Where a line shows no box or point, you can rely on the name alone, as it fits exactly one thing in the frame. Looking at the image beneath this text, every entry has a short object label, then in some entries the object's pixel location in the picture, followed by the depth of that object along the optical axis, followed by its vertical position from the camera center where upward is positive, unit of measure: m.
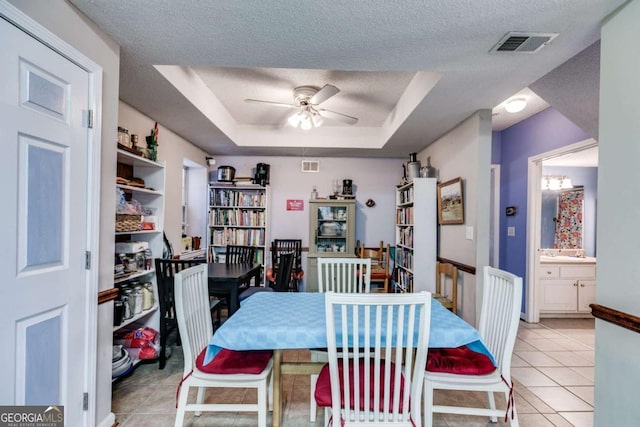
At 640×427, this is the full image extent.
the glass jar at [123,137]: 2.35 +0.58
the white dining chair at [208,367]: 1.57 -0.83
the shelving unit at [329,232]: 4.73 -0.28
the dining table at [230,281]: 2.65 -0.61
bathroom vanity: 3.88 -0.87
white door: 1.22 -0.08
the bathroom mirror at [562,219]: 4.34 -0.01
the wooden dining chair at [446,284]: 3.14 -0.80
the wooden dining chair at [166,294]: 2.49 -0.70
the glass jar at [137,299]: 2.46 -0.73
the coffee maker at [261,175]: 4.77 +0.60
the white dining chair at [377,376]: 1.21 -0.68
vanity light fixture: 4.36 +0.51
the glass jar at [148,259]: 2.69 -0.43
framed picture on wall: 3.16 +0.15
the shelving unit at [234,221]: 4.74 -0.14
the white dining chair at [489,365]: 1.58 -0.81
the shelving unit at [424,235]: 3.65 -0.24
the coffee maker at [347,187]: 4.92 +0.45
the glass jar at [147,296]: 2.60 -0.75
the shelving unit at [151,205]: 2.74 +0.06
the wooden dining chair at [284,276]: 3.01 -0.64
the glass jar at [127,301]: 2.34 -0.72
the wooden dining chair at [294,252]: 4.60 -0.65
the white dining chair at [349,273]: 2.39 -0.48
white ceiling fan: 3.03 +1.07
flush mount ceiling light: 3.05 +1.16
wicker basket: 2.29 -0.09
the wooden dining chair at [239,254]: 4.04 -0.57
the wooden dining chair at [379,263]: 4.33 -0.76
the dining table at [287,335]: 1.50 -0.60
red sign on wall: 5.09 +0.14
